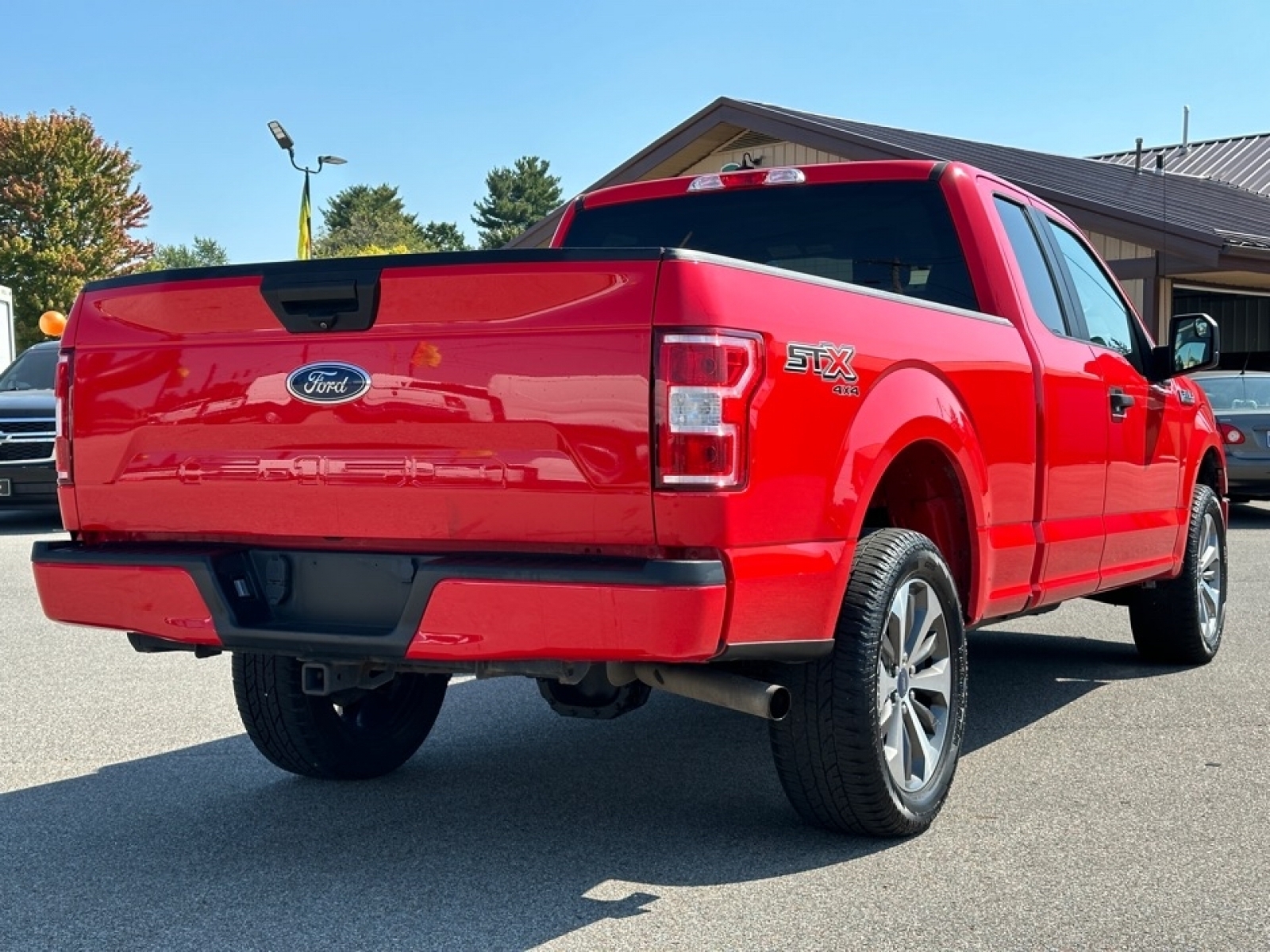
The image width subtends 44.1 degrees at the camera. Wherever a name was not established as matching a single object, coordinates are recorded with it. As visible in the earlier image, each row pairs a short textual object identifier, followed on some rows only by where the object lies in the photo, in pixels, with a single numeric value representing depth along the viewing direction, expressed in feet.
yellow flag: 78.12
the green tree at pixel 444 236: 392.47
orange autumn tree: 189.78
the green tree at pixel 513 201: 369.09
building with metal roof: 63.52
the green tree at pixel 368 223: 386.11
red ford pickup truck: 11.73
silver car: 49.78
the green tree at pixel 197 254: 456.86
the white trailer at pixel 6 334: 71.36
